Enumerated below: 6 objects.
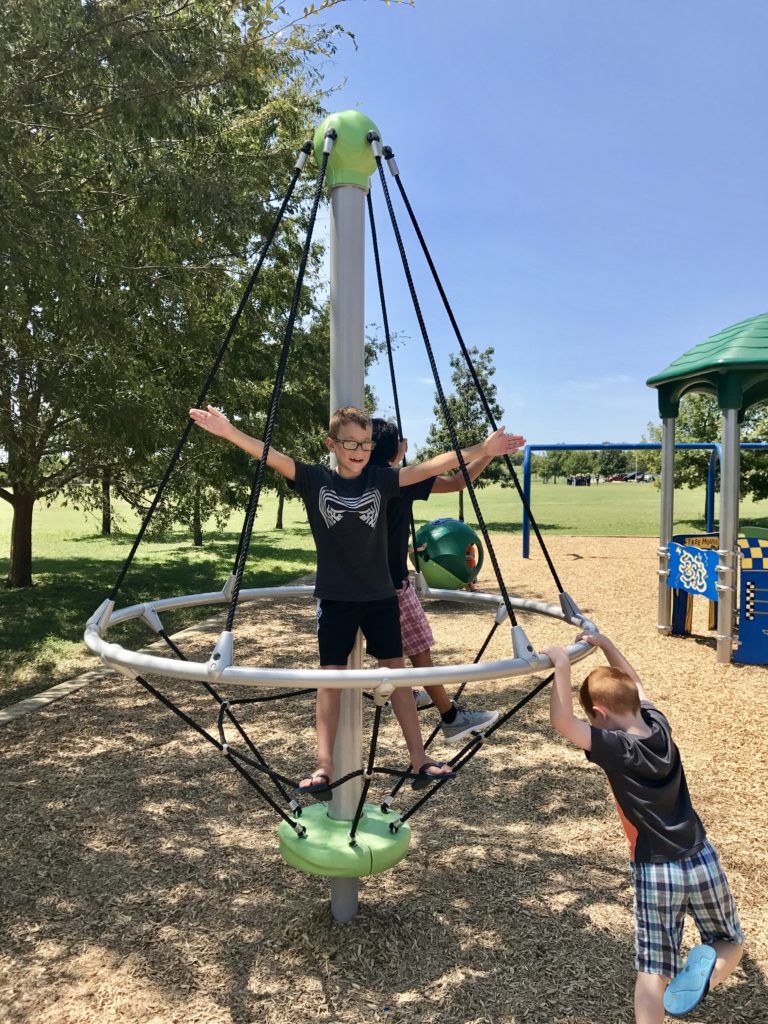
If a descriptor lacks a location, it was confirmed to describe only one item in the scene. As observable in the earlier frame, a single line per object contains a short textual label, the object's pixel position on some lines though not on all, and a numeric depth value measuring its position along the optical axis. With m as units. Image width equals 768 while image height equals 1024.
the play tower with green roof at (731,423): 7.05
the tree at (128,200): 5.22
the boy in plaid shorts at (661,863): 2.23
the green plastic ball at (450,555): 9.83
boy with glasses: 2.62
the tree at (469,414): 22.78
